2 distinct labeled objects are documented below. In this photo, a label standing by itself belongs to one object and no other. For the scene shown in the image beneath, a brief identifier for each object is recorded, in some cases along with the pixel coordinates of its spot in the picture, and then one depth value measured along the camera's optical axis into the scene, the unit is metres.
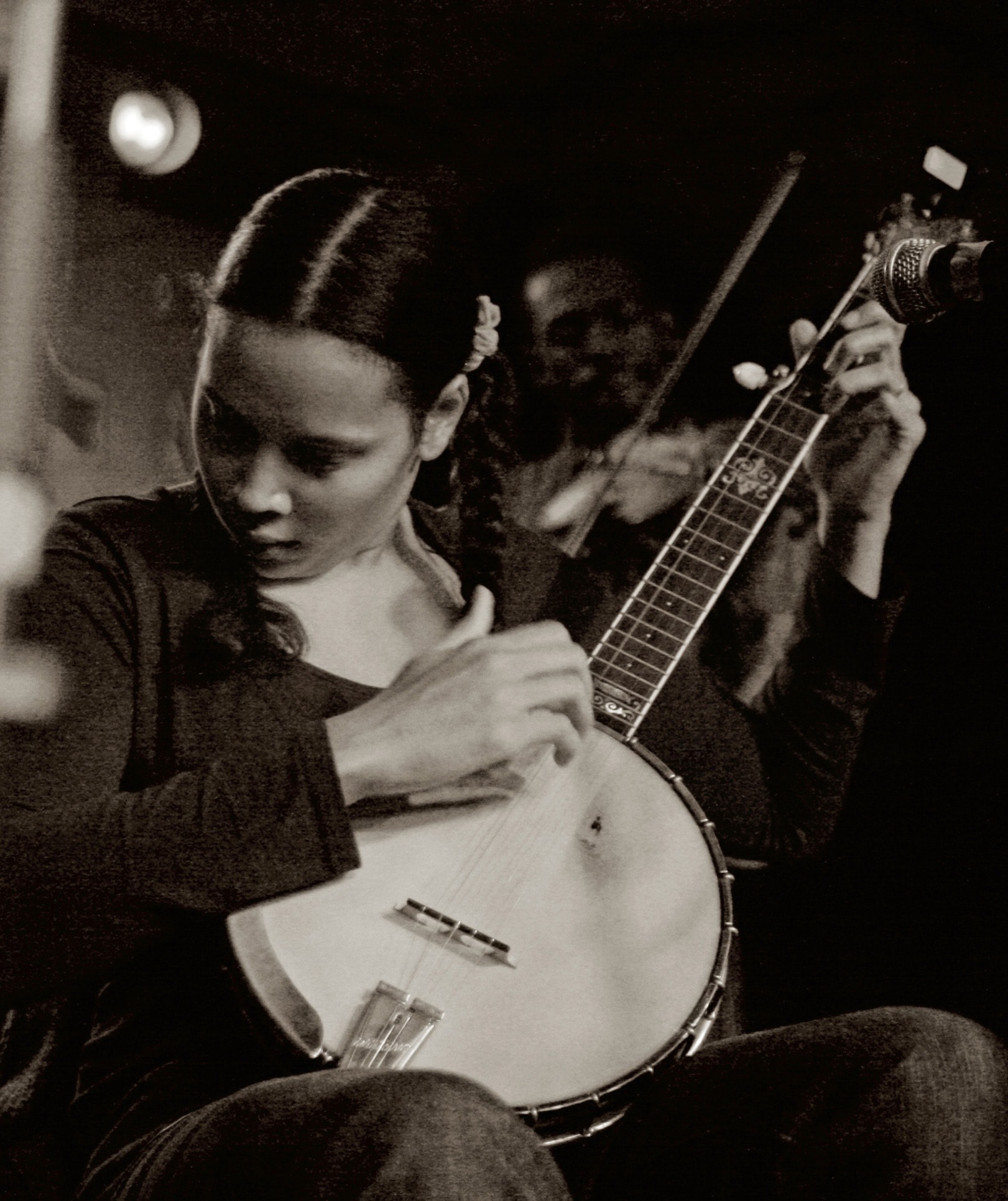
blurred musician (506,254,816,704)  3.34
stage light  3.24
